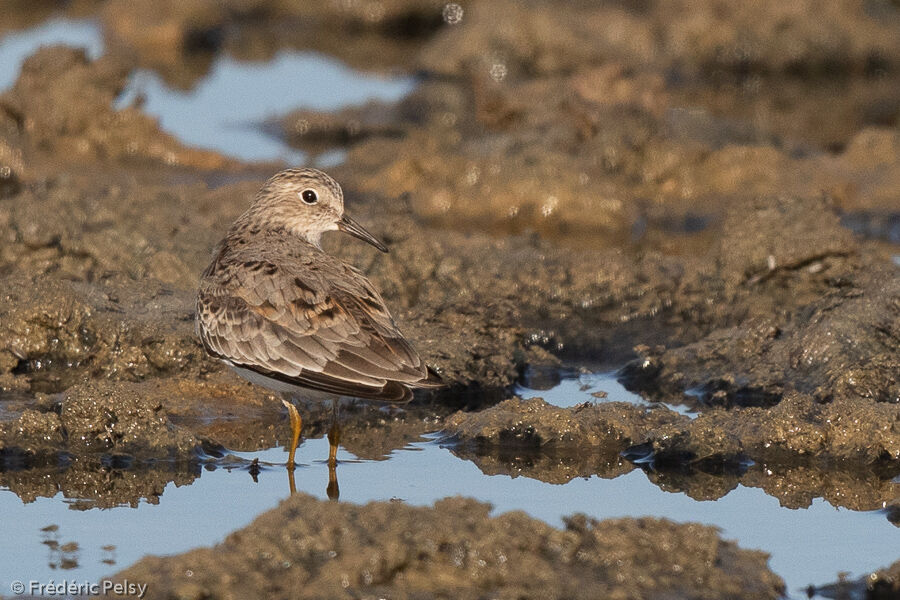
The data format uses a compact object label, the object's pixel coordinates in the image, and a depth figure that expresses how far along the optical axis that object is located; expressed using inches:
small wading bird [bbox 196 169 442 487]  280.2
